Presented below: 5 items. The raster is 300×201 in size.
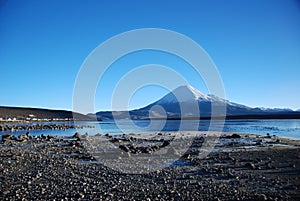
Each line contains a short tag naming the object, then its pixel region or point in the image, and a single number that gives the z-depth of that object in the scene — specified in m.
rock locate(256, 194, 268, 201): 9.19
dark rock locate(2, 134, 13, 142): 30.20
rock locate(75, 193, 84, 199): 9.45
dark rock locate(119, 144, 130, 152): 21.95
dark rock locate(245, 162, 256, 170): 14.53
